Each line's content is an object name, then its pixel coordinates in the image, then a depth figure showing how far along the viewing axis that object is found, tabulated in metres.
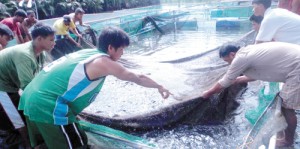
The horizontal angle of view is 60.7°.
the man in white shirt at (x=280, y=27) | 3.04
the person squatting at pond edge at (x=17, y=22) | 5.35
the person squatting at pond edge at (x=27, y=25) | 5.61
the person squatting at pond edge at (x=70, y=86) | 1.84
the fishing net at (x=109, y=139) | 2.15
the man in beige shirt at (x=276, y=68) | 2.60
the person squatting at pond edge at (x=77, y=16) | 7.73
